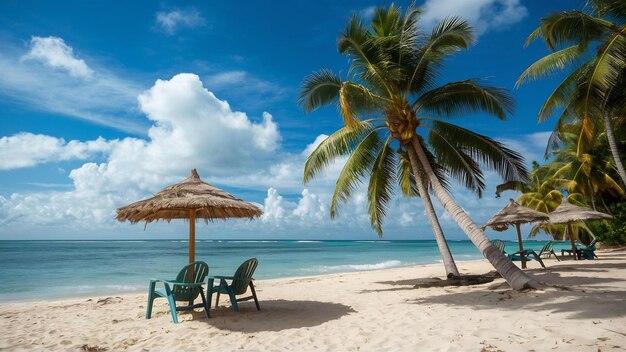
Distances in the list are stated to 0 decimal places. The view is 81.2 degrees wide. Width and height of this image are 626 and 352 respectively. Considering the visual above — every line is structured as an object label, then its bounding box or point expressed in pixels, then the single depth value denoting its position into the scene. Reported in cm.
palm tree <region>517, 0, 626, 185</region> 797
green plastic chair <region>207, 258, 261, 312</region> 561
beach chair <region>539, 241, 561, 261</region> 1448
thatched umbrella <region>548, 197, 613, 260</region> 1277
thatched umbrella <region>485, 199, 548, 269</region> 1070
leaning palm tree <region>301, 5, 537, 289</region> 819
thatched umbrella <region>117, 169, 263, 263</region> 546
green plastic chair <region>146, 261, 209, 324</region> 513
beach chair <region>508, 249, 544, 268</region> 1081
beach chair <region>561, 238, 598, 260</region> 1383
